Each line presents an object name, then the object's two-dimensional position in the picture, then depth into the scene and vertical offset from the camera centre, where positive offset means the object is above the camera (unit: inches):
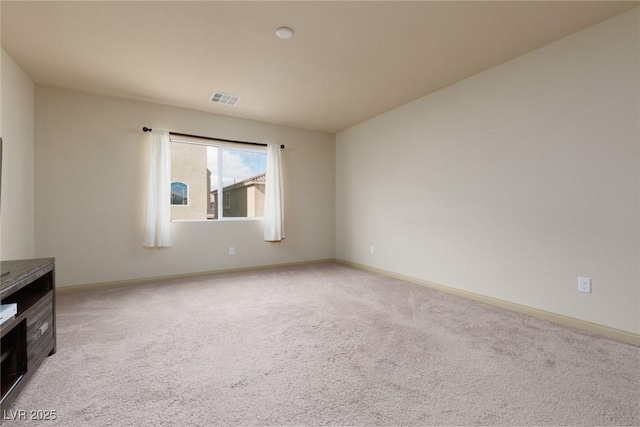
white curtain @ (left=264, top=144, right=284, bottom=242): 181.0 +7.4
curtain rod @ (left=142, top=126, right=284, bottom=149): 150.1 +43.0
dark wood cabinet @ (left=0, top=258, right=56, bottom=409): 57.2 -24.2
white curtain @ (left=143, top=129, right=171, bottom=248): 148.1 +9.6
